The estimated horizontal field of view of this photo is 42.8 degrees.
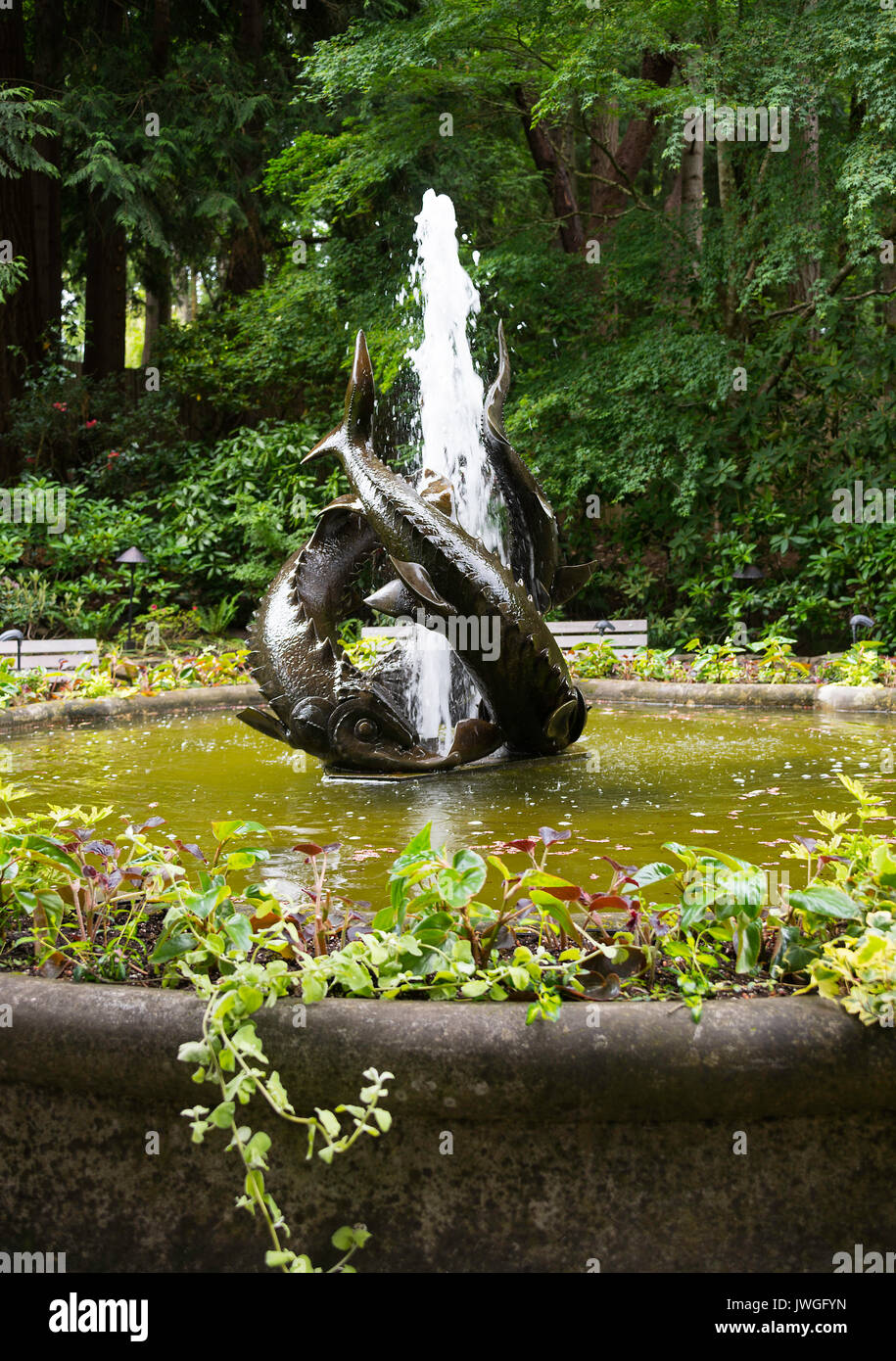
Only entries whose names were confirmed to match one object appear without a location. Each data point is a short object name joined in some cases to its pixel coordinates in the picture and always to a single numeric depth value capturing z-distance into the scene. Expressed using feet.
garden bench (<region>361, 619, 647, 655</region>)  40.70
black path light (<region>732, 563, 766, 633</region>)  41.70
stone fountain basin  6.89
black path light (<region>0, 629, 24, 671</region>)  30.96
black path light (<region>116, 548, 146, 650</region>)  42.86
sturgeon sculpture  18.08
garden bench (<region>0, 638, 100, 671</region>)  36.45
